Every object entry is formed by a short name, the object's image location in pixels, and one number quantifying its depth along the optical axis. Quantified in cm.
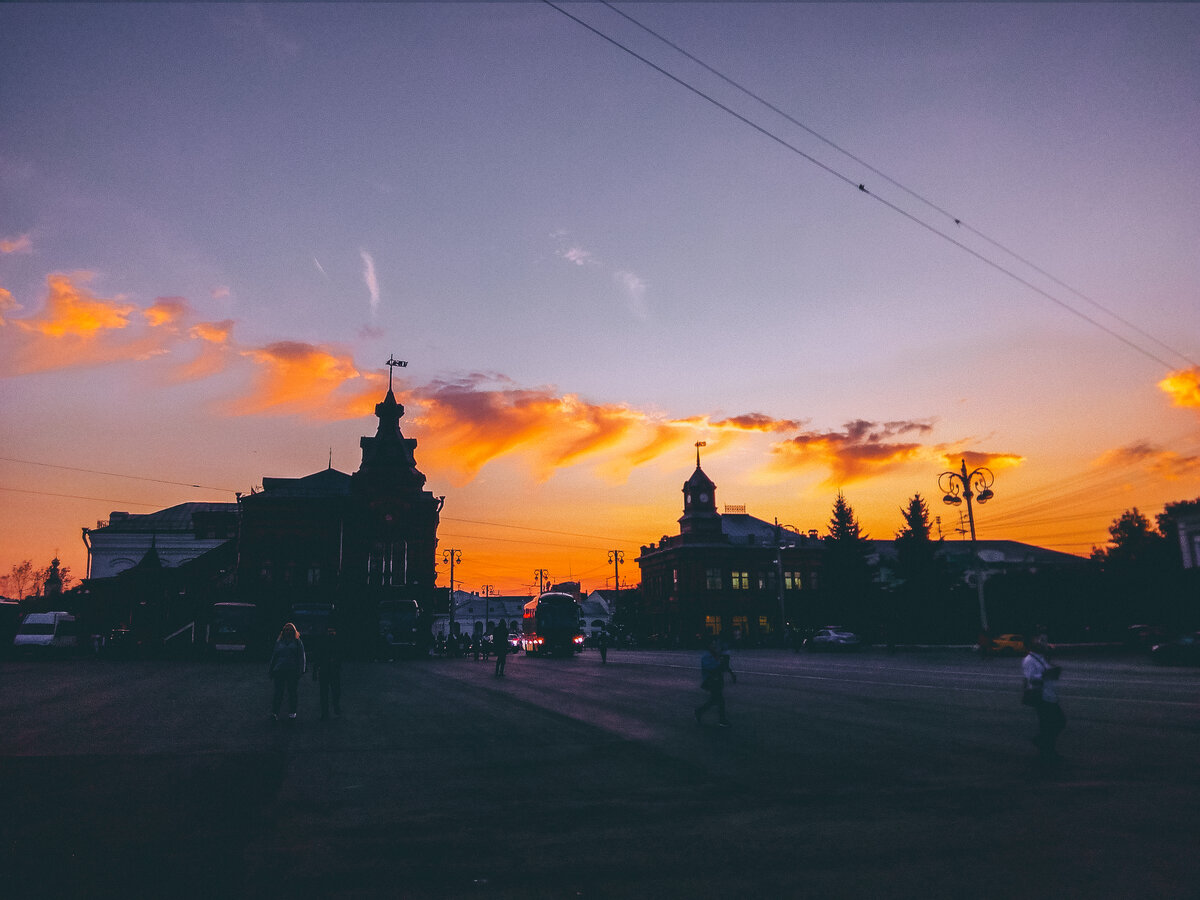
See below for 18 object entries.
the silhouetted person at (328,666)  1556
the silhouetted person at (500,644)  2972
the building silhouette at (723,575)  8244
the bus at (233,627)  4231
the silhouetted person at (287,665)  1500
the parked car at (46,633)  4897
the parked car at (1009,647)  4066
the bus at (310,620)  4306
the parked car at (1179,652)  3089
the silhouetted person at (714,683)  1396
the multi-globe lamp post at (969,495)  4356
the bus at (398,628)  4806
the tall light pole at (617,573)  10531
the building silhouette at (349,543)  5881
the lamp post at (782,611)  6700
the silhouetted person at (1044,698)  1016
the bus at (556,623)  5341
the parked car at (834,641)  5400
